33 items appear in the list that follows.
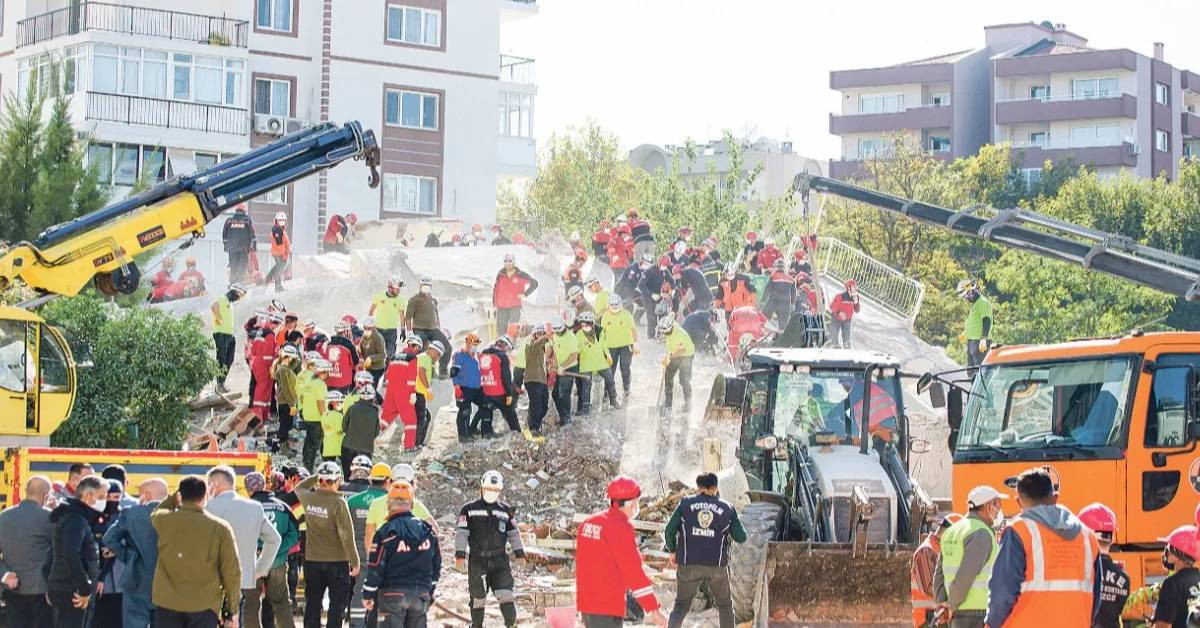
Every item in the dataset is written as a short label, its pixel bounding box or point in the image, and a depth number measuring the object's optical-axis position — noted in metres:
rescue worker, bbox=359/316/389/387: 25.34
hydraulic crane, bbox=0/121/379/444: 17.73
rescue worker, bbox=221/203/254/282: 34.59
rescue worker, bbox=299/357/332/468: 22.70
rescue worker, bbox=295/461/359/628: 14.27
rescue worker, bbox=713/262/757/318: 29.91
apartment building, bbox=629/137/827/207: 94.38
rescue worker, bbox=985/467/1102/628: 9.65
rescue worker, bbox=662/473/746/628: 14.28
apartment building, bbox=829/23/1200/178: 78.44
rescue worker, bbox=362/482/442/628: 12.78
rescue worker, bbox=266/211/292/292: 35.31
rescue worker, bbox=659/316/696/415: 25.91
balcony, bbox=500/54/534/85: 60.56
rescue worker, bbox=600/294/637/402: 26.41
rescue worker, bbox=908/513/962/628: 11.99
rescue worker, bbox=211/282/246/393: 27.14
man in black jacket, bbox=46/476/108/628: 12.66
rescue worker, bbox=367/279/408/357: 27.42
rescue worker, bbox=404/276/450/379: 26.88
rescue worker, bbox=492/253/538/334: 29.67
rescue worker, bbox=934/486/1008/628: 11.20
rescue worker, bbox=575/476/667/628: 12.16
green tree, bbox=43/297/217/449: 23.67
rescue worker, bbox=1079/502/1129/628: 10.93
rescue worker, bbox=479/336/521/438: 24.62
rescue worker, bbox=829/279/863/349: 31.42
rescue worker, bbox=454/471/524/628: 14.54
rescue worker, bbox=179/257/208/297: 35.91
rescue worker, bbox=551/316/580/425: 25.42
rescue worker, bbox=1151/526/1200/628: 10.62
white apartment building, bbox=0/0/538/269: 47.78
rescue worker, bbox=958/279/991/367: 27.17
